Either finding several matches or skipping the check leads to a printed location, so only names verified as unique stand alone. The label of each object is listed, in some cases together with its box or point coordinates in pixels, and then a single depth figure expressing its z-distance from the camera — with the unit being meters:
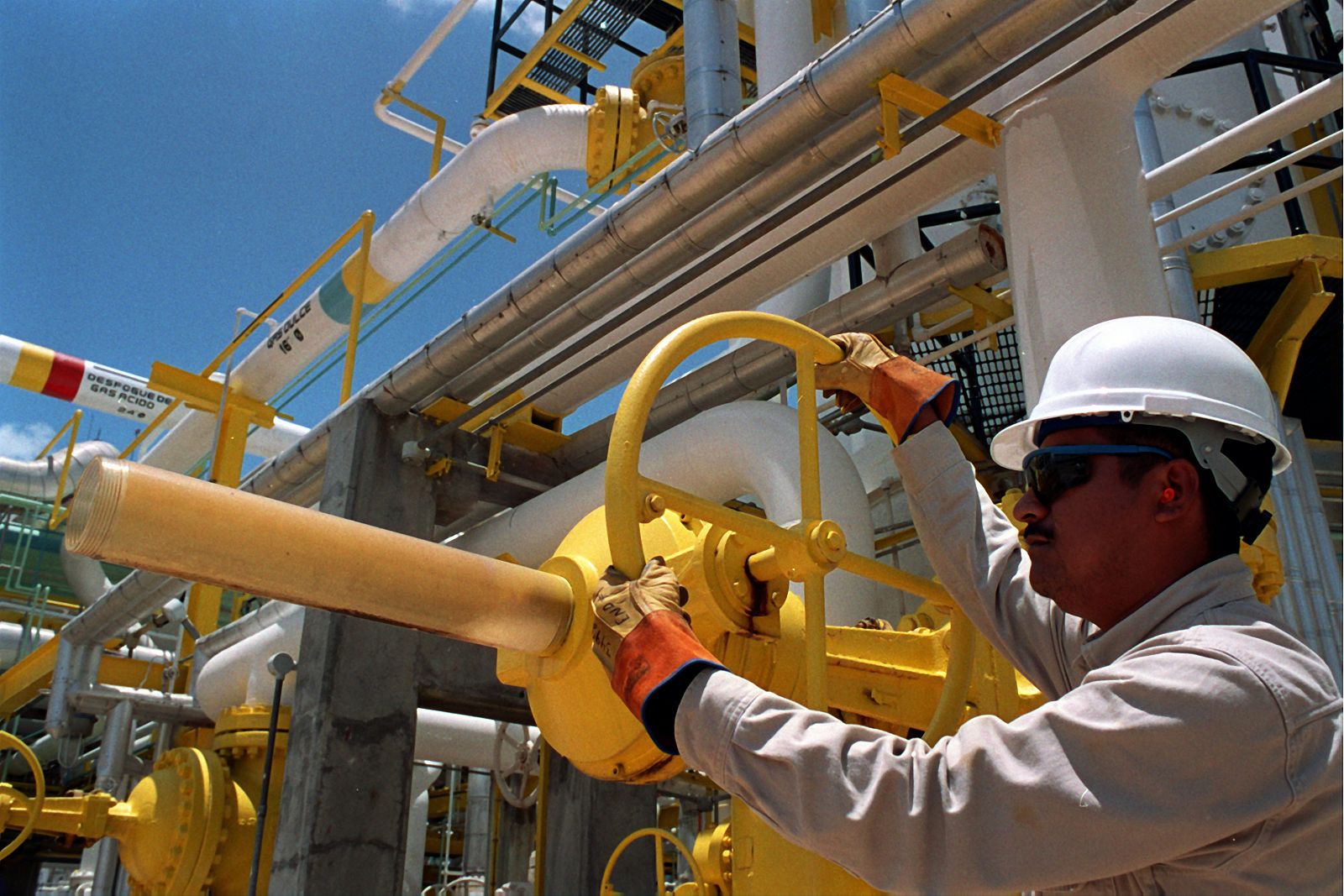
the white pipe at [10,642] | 10.90
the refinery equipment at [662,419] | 1.85
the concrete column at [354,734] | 4.60
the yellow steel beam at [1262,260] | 3.94
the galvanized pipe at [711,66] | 4.37
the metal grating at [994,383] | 5.54
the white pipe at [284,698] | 6.16
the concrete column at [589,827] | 5.62
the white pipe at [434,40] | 7.36
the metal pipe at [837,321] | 3.97
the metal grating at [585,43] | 7.86
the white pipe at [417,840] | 9.95
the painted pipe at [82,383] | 10.80
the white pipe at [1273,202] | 3.33
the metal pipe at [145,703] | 7.88
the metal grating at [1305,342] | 5.10
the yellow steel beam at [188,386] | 8.42
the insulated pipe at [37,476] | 13.02
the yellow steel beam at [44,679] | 9.51
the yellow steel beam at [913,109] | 3.18
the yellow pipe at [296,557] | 1.34
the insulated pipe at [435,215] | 6.82
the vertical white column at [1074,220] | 2.90
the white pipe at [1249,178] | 3.16
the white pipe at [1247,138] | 3.18
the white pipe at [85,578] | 12.65
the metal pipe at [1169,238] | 3.81
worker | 1.07
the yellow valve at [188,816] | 5.96
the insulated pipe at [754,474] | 3.97
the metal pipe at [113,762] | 7.66
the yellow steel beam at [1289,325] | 3.90
